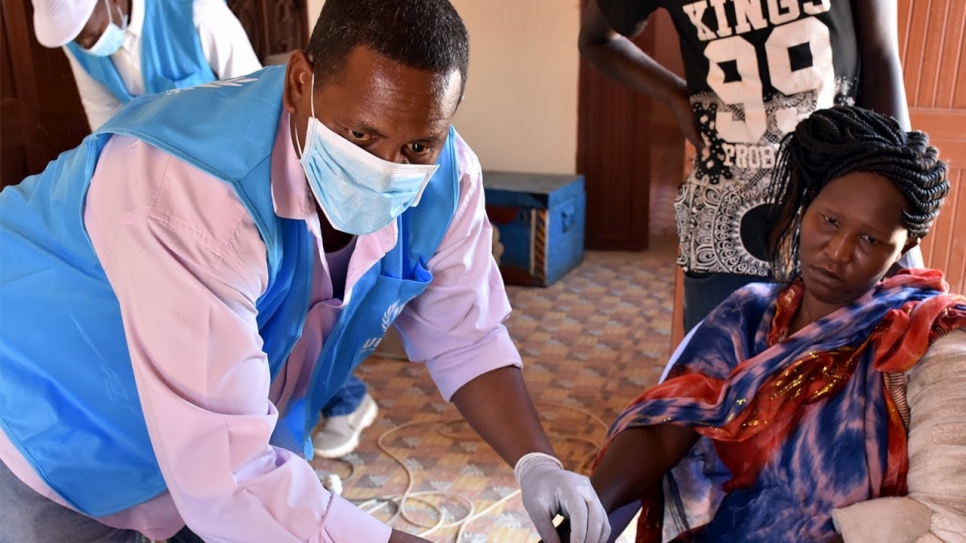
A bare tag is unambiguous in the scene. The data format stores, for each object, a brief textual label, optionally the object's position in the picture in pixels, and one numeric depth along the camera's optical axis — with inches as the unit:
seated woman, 43.6
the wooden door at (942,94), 87.0
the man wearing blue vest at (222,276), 34.9
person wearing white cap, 85.4
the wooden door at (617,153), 169.2
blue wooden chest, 156.0
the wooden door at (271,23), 161.5
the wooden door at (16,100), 153.4
